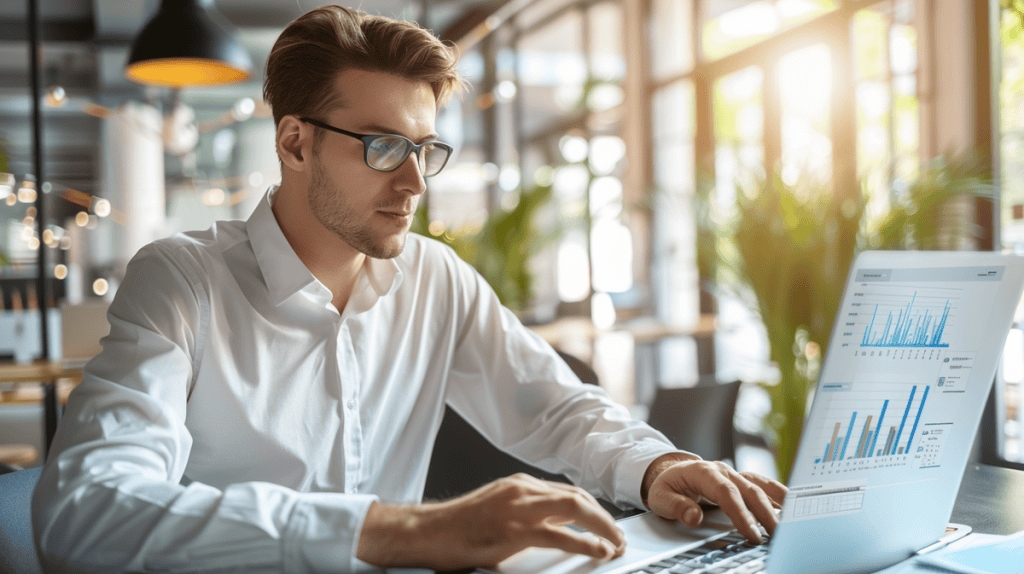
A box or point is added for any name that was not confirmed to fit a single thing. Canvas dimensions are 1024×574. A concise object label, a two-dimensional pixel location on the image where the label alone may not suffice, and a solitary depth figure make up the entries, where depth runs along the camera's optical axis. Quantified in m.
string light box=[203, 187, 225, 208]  7.11
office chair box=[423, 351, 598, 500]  1.65
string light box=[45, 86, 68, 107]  6.46
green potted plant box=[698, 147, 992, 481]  3.11
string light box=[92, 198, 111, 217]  6.56
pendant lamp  3.70
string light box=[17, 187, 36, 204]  4.47
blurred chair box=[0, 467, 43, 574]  0.99
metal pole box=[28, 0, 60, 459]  4.18
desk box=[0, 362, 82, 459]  3.43
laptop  0.69
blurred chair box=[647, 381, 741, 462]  2.41
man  0.81
